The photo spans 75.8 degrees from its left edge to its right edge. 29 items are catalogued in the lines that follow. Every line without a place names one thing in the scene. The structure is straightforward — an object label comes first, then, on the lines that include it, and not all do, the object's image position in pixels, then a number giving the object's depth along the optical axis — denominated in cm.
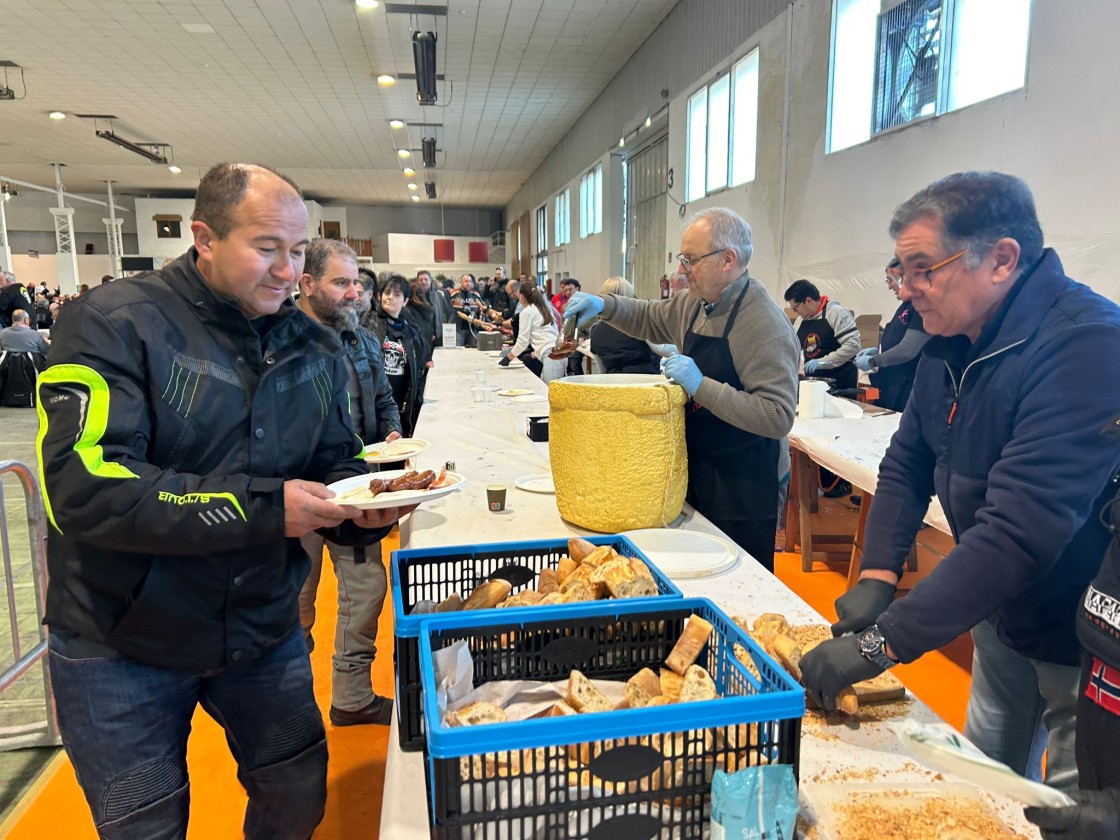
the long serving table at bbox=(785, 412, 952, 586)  304
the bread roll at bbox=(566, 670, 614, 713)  89
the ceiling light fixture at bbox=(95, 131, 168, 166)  1398
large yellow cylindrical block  175
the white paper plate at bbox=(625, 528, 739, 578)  165
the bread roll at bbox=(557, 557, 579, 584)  131
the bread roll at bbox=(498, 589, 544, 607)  119
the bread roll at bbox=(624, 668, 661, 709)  94
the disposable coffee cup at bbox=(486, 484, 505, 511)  216
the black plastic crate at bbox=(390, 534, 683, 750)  110
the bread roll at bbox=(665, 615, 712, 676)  103
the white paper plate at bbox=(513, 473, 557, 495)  240
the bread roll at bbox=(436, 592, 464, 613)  120
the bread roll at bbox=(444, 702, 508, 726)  86
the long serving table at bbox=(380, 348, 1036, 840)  99
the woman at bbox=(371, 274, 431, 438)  487
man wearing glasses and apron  203
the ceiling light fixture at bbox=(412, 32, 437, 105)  791
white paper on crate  95
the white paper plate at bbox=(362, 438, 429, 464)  222
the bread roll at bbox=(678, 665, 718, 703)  93
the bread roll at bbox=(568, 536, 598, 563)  136
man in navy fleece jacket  111
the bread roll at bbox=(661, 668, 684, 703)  100
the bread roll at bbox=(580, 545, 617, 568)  128
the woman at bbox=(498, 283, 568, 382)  725
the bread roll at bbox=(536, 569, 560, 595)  128
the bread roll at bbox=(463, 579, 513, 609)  120
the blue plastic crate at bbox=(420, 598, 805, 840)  73
